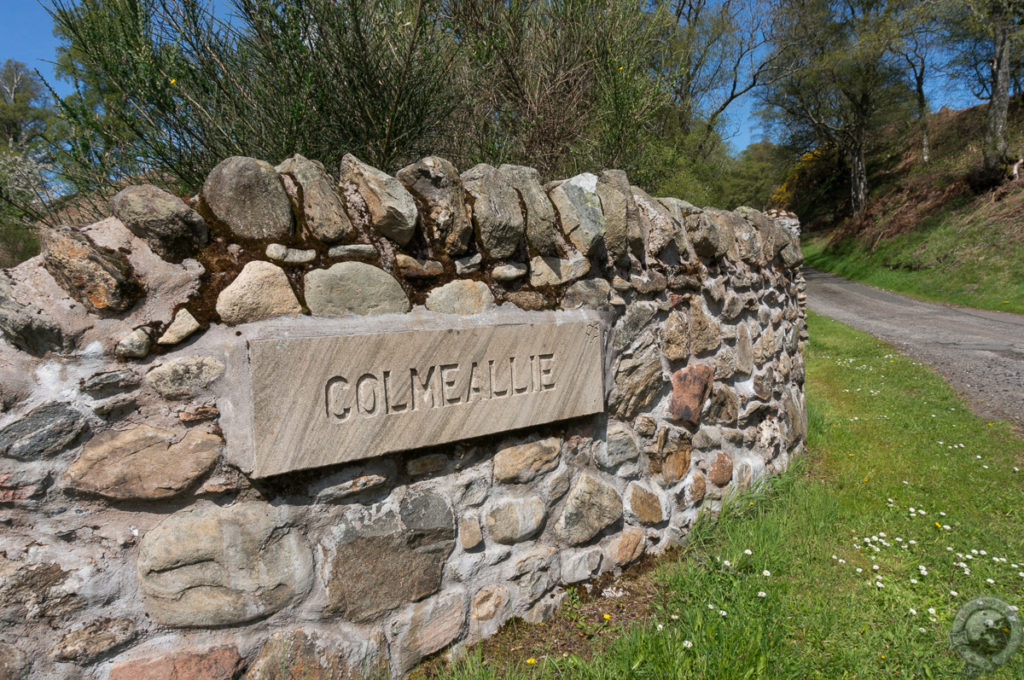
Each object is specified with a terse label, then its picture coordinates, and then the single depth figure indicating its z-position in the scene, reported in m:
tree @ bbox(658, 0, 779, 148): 7.71
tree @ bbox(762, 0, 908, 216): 16.38
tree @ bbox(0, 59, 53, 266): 2.61
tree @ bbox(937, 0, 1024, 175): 13.14
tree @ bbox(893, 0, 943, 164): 13.35
